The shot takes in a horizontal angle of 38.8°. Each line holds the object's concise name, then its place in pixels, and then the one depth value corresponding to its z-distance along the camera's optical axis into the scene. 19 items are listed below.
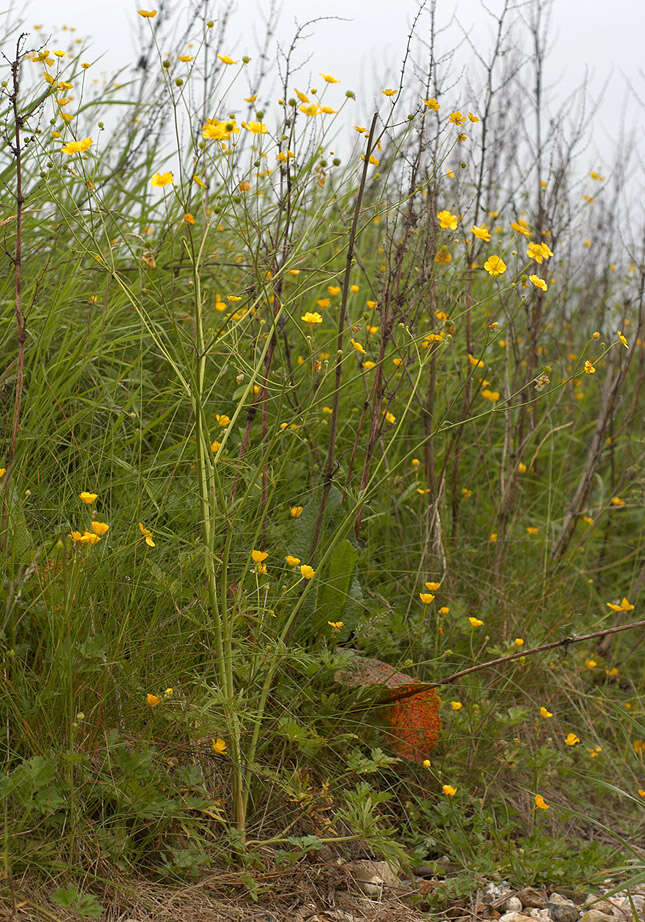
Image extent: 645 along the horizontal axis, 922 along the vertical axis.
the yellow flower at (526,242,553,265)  2.18
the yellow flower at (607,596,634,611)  2.53
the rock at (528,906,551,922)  2.01
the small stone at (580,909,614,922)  2.02
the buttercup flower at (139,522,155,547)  1.89
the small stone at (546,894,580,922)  2.03
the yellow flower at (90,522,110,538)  1.70
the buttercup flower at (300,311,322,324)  2.21
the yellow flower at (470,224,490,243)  2.25
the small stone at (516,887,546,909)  2.05
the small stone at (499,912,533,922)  1.95
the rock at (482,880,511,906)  2.05
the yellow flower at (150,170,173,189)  1.95
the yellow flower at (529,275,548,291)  2.04
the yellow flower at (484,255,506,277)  2.12
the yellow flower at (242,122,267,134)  2.15
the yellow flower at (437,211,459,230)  2.17
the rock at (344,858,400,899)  1.99
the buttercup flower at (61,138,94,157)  1.93
